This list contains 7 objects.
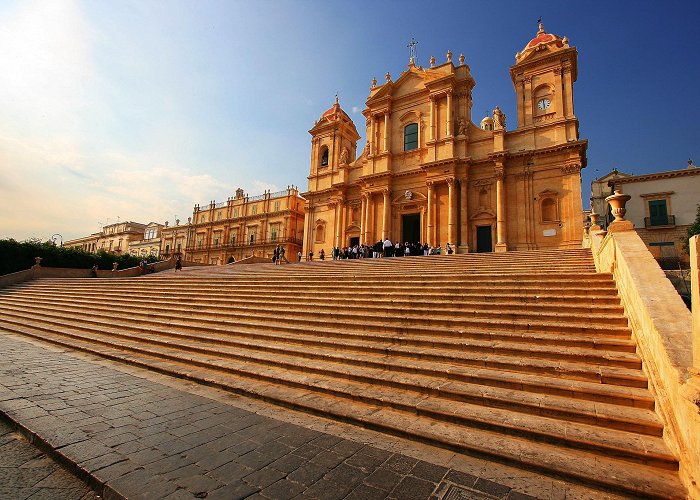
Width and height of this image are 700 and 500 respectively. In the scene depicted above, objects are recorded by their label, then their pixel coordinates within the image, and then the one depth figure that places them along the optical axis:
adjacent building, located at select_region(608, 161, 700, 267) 24.41
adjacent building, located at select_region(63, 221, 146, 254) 56.56
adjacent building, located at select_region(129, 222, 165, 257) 50.91
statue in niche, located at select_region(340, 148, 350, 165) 26.56
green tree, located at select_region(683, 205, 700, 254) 21.85
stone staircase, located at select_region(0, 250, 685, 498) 3.15
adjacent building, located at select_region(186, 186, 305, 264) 38.59
